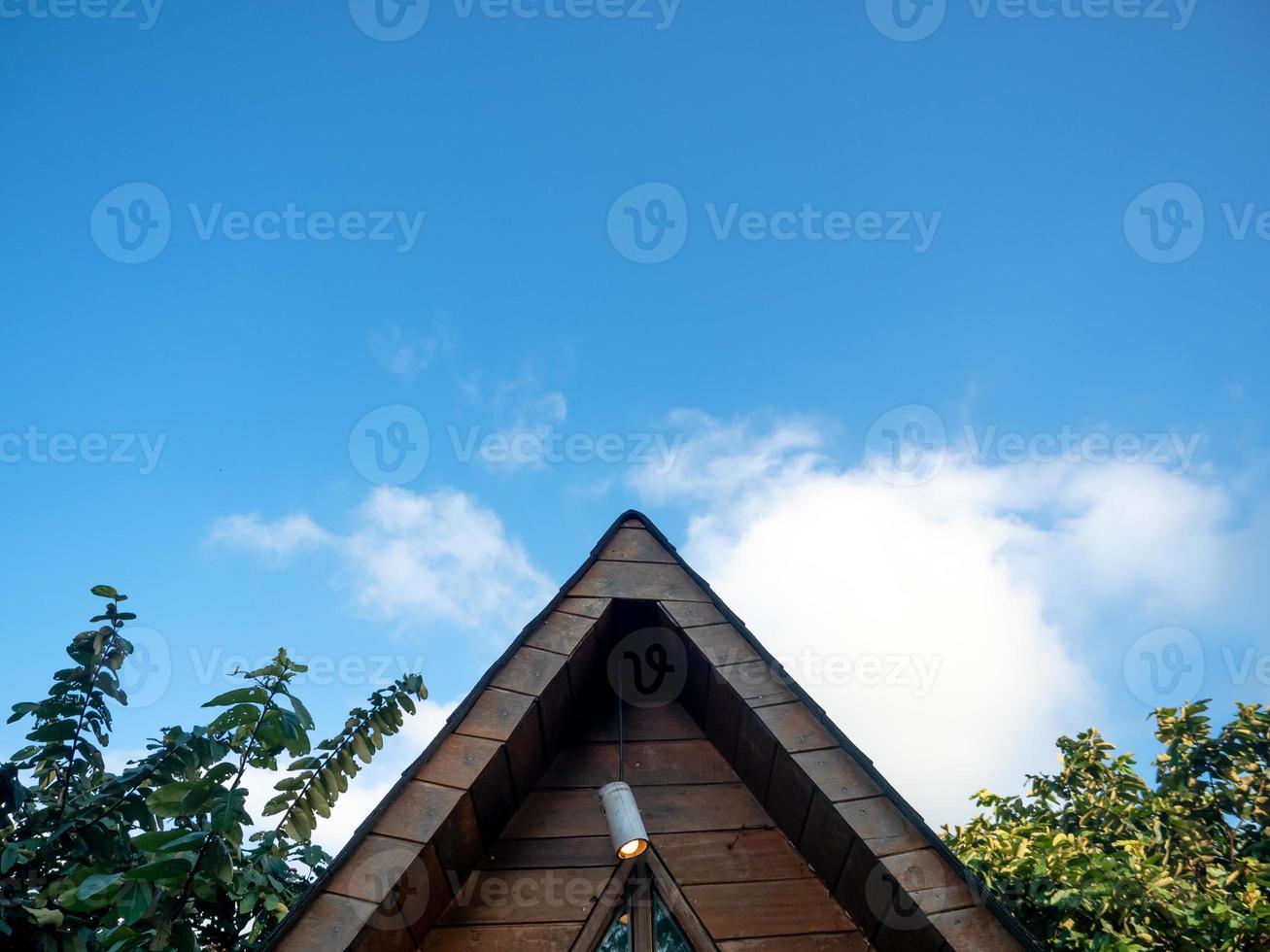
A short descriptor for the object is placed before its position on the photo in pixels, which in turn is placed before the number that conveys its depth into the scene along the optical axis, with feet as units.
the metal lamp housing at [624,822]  10.94
